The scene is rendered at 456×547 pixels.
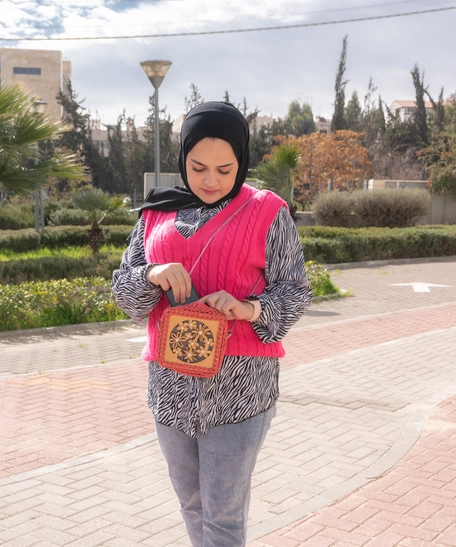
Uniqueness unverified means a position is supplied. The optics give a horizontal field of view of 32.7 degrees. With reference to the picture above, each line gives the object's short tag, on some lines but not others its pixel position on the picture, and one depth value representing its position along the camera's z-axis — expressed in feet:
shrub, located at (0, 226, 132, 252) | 58.39
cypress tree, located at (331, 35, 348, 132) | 161.89
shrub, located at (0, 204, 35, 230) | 82.48
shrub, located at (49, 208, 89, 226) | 78.38
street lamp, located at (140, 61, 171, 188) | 44.27
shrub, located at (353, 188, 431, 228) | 83.82
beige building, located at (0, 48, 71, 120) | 298.35
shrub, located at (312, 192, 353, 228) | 83.46
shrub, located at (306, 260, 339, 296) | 41.96
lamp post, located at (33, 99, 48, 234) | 60.39
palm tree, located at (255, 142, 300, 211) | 54.80
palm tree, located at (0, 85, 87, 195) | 37.52
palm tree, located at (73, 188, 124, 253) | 51.57
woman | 7.18
